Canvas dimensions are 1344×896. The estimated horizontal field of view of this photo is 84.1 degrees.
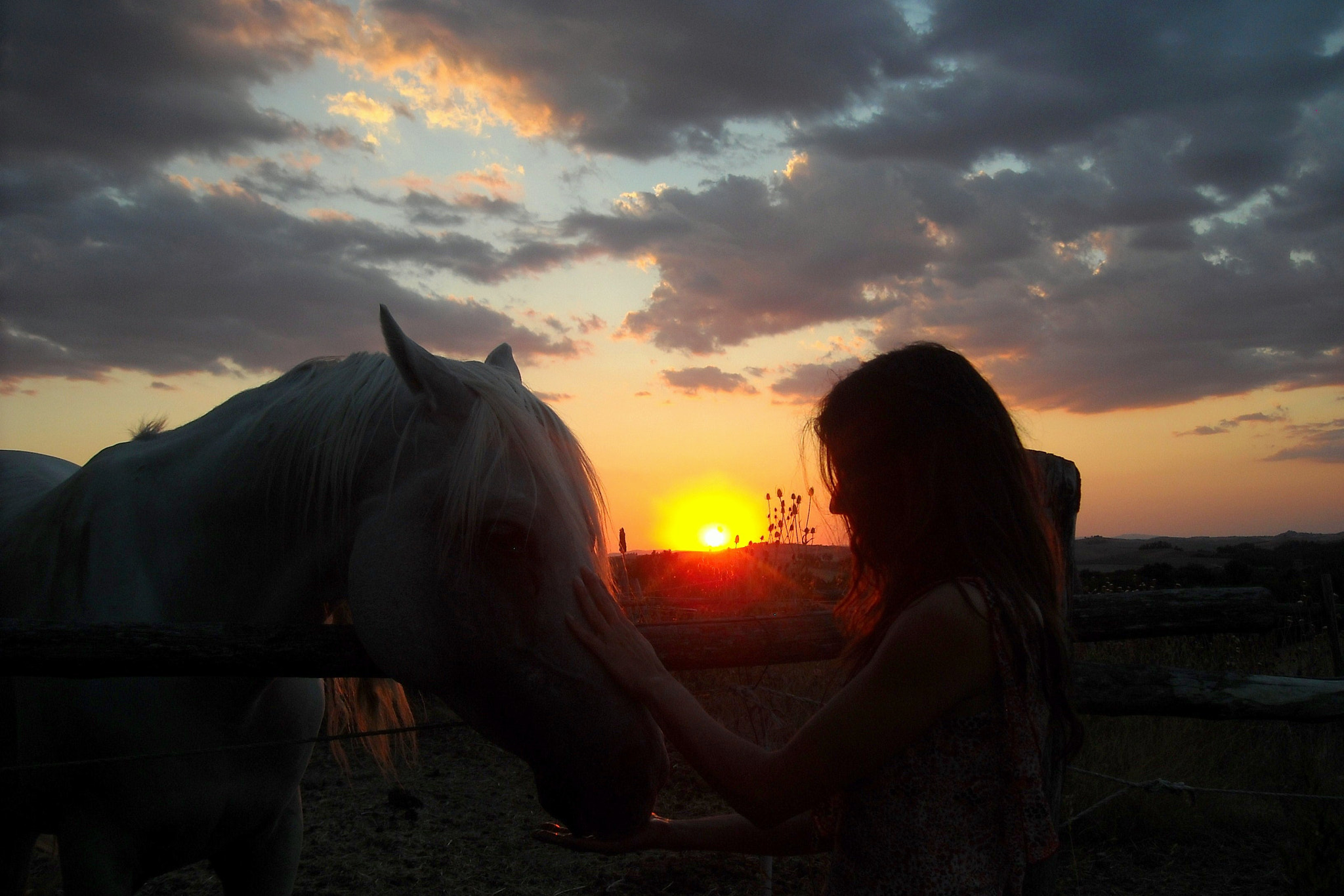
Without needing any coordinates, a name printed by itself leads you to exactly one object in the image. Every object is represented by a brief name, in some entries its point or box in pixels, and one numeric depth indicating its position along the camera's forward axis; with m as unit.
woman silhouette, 1.21
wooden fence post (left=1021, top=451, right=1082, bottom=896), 2.09
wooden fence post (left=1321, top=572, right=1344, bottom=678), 6.88
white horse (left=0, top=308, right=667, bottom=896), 1.54
